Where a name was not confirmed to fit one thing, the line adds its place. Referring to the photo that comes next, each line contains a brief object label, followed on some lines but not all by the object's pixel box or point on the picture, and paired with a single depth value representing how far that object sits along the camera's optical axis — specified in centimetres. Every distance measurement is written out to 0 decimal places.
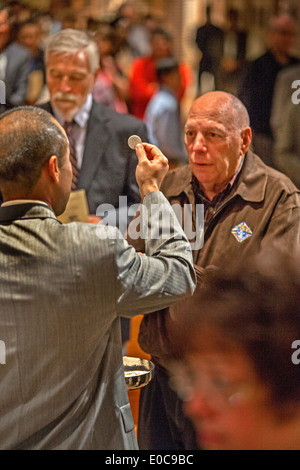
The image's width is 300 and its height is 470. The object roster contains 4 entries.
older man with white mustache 629
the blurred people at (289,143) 917
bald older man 487
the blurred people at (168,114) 1170
